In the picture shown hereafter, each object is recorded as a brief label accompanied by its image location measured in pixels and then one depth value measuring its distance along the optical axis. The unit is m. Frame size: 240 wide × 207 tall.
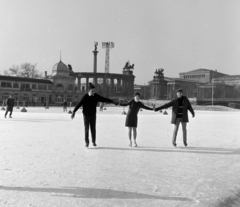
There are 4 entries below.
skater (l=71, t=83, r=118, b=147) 7.11
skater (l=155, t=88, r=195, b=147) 7.47
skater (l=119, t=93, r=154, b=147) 7.52
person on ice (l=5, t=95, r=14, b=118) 17.58
